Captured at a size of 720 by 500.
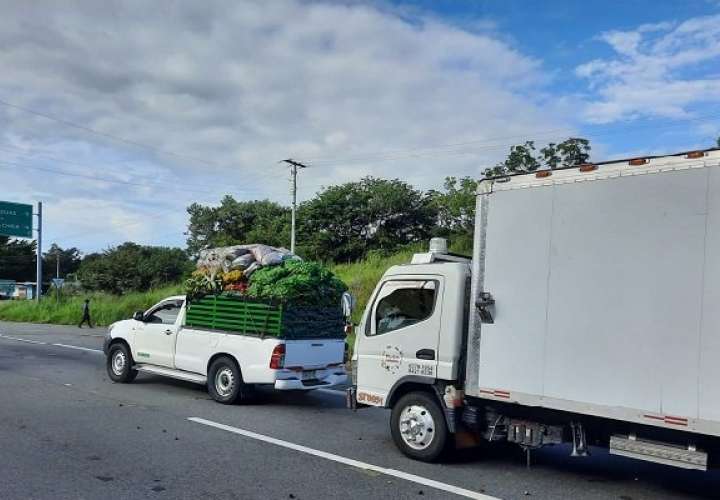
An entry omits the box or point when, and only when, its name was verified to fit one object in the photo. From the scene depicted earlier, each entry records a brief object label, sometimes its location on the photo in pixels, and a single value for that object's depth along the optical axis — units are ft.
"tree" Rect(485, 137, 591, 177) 117.80
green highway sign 125.41
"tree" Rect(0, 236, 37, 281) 311.27
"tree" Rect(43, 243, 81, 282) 385.29
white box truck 16.67
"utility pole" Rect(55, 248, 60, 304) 352.16
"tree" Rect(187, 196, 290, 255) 200.23
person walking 105.94
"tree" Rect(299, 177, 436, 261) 152.46
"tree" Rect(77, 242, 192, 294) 213.05
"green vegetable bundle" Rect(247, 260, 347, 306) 33.65
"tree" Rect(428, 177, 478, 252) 126.11
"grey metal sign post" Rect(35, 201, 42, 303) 132.36
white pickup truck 32.53
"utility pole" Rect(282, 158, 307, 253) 151.74
